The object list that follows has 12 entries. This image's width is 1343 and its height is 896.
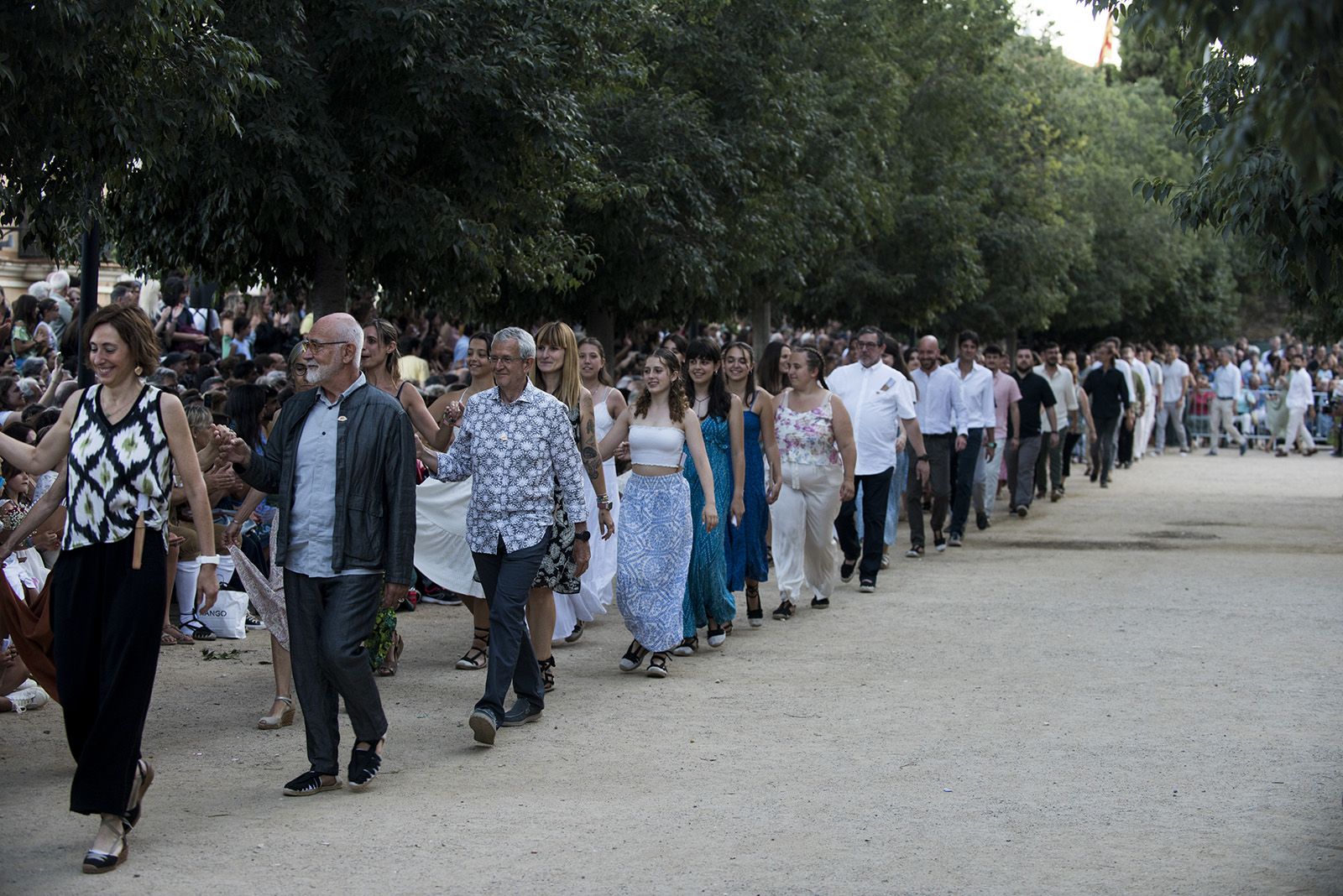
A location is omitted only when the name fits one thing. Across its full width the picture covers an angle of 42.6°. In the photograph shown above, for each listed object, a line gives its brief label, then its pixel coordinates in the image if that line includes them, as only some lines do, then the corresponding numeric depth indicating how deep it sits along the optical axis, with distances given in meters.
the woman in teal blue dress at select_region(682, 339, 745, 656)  10.61
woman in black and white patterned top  6.06
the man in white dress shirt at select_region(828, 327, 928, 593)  13.63
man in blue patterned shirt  8.09
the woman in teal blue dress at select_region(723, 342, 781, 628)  11.65
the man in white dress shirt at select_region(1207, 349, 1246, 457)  34.22
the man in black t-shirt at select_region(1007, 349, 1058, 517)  19.67
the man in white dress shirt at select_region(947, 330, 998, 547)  16.67
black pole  11.09
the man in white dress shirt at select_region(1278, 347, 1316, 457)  33.81
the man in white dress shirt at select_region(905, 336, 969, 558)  16.14
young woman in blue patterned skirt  9.77
